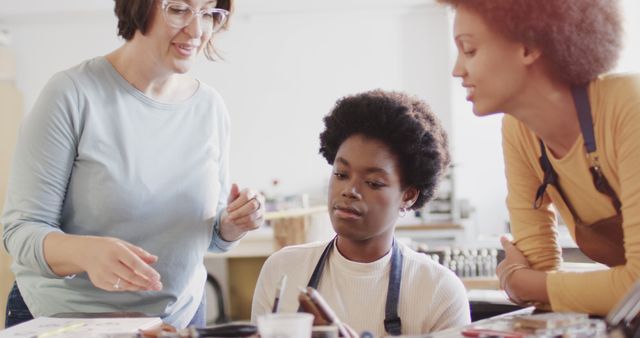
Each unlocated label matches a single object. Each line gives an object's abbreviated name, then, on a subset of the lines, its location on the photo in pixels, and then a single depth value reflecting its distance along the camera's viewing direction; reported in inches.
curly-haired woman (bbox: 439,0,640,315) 49.3
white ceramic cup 42.3
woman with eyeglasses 67.4
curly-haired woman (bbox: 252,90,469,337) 65.3
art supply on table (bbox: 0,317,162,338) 50.9
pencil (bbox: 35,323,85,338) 51.0
